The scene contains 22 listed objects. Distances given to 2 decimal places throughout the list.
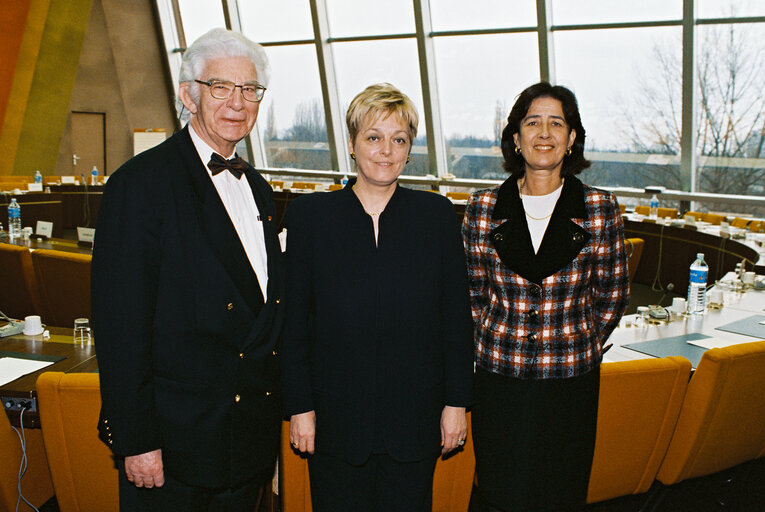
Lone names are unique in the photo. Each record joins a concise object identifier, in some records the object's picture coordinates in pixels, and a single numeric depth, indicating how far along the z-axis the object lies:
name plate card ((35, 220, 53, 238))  5.38
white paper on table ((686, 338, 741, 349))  2.79
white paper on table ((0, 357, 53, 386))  2.17
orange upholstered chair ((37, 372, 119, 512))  1.60
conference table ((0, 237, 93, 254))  4.93
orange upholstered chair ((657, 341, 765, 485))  2.05
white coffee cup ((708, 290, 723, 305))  3.59
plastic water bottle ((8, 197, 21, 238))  5.50
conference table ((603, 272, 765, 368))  2.71
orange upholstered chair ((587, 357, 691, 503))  1.94
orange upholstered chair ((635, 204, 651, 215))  7.79
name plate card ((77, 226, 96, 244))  5.01
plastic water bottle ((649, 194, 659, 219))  7.31
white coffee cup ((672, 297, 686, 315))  3.39
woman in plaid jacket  1.69
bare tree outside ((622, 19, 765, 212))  7.66
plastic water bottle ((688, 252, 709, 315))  3.43
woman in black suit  1.55
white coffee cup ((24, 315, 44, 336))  2.77
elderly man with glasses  1.33
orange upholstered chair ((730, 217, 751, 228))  6.63
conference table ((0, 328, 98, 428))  2.03
